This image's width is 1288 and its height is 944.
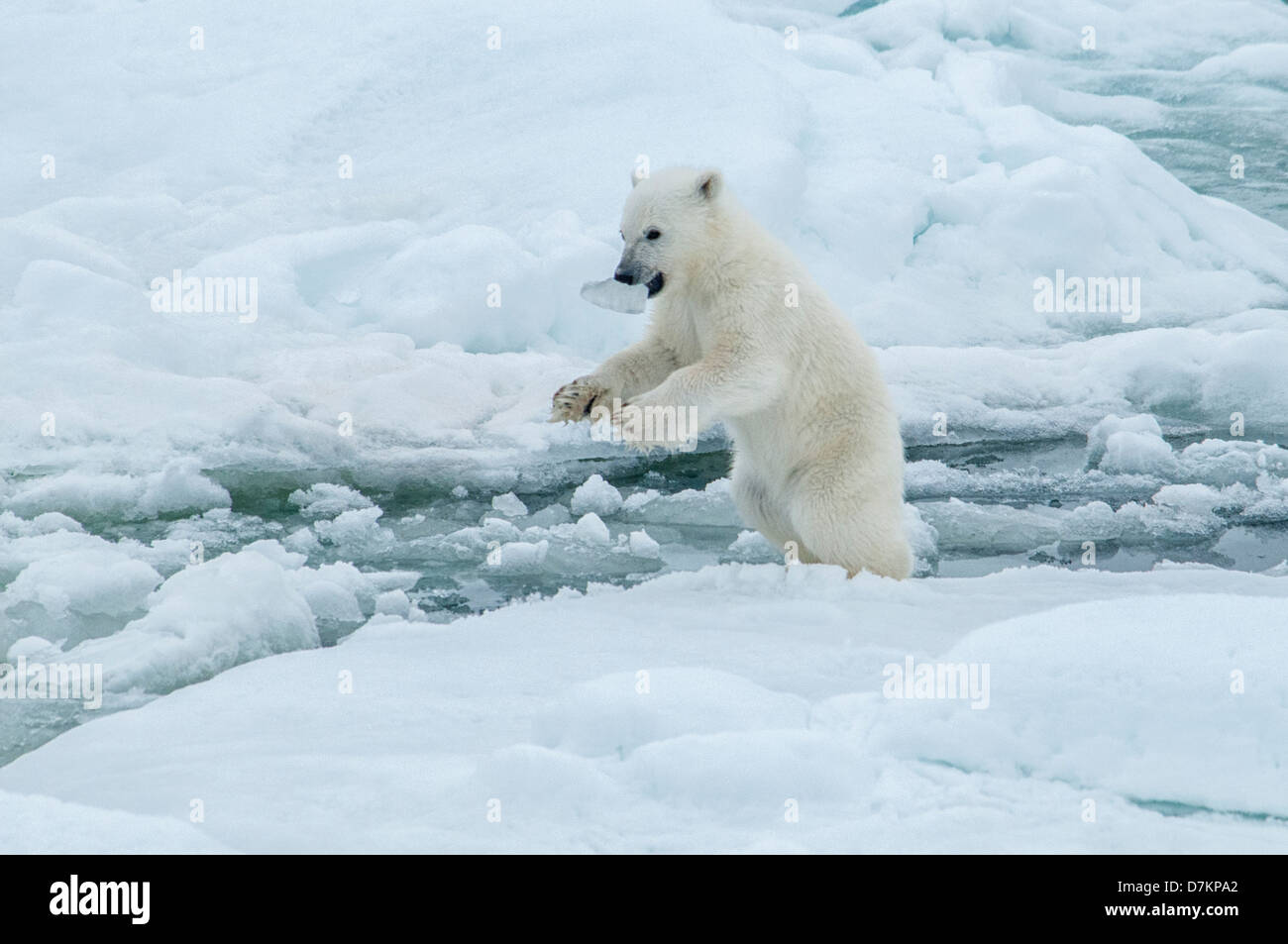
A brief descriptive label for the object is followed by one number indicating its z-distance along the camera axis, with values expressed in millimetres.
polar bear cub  7719
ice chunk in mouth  9586
